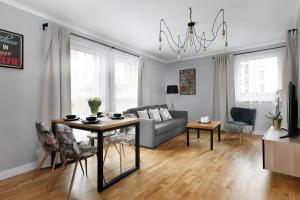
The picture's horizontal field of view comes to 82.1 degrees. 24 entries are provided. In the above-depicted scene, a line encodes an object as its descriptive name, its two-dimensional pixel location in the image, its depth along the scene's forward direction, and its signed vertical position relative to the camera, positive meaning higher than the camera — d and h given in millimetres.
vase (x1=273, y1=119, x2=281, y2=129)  3321 -473
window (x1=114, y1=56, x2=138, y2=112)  4438 +438
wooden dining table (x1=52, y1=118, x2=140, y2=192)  2053 -366
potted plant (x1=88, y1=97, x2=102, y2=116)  2533 -75
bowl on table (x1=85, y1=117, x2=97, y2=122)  2295 -268
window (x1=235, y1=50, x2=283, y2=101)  4500 +643
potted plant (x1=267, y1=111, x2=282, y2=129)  3320 -445
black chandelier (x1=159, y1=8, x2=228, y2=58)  3275 +1446
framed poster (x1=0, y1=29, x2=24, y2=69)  2416 +722
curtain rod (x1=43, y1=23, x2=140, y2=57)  2872 +1251
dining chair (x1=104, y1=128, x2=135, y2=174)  2643 -631
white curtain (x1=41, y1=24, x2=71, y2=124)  2816 +403
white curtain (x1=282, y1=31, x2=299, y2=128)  3676 +767
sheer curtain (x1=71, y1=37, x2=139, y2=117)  3439 +514
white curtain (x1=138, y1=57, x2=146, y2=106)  5039 +464
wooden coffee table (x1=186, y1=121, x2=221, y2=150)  3675 -600
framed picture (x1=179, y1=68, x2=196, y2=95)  5980 +622
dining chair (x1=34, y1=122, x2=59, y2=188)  2146 -499
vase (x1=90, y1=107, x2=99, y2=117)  2558 -165
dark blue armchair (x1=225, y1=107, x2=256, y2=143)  4320 -485
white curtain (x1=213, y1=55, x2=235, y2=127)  5088 +322
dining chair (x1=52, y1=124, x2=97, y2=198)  1950 -503
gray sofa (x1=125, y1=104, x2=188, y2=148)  3715 -741
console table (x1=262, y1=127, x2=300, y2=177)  2283 -776
